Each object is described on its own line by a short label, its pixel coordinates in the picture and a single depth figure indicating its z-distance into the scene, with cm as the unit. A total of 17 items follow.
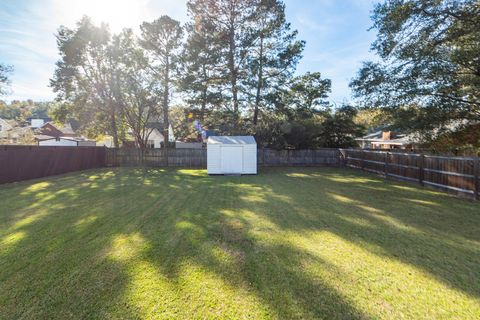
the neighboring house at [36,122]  3864
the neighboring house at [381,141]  2530
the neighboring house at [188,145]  2111
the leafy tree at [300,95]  1580
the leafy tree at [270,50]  1477
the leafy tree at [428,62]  743
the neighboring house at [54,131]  3080
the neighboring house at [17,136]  1737
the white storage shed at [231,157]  1164
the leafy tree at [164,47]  1505
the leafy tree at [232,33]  1477
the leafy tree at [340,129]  1664
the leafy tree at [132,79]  1478
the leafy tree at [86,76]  1423
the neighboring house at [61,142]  2201
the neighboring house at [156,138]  2738
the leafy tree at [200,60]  1493
